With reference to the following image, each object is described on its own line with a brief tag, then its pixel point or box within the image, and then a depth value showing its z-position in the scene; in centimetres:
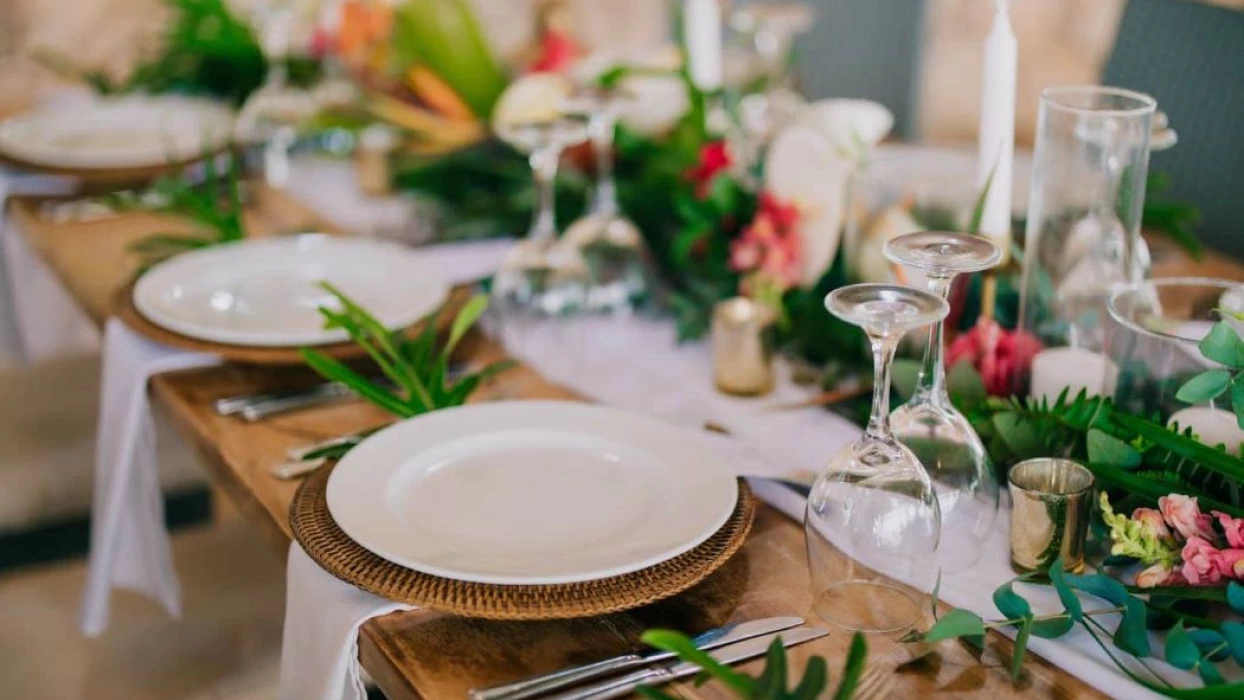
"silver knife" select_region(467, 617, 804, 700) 78
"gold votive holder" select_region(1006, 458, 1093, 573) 88
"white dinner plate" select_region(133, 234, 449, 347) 134
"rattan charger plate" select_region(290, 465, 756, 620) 82
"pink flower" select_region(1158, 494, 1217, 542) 81
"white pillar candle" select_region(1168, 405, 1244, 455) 92
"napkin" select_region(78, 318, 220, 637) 133
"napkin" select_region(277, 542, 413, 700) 88
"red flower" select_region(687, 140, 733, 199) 150
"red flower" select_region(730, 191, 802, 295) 132
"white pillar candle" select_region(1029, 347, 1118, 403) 107
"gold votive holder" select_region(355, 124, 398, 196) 201
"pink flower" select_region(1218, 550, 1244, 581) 78
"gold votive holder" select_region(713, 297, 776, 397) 126
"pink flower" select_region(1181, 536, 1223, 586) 79
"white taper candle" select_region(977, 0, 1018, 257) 111
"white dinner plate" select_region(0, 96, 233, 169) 200
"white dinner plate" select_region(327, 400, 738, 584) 88
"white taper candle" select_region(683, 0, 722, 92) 170
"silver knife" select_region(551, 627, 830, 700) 79
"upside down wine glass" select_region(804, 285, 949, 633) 83
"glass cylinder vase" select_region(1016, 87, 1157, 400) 106
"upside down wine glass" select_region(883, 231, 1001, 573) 86
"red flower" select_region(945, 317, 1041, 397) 111
